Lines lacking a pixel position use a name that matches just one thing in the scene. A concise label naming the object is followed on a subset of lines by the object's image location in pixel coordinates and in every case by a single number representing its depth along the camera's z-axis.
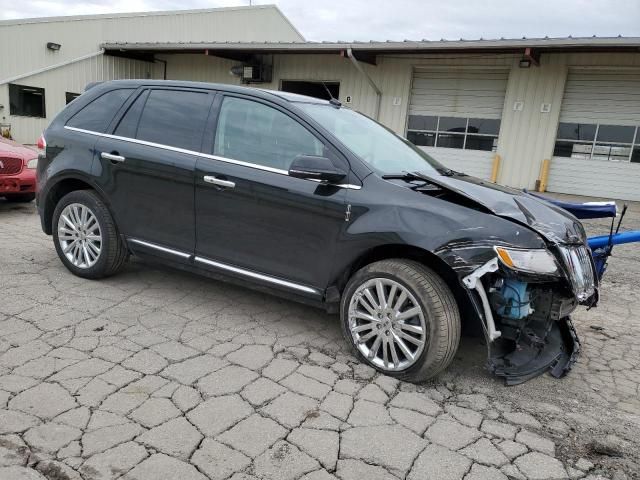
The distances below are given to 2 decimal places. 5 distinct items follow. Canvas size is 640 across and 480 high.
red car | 7.20
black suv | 3.04
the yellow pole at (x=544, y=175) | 13.41
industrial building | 12.77
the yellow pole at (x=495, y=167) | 13.88
